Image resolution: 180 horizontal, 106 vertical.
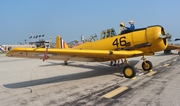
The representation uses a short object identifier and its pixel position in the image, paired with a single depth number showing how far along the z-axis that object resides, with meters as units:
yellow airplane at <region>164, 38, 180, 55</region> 15.65
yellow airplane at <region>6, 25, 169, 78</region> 5.10
